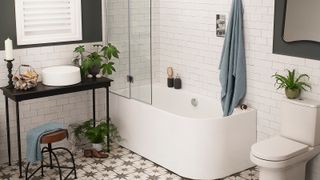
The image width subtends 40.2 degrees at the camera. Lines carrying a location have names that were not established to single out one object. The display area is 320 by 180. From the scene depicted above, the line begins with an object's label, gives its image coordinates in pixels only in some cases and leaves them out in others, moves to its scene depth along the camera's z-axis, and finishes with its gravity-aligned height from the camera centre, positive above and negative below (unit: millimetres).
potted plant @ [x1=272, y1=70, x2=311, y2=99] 4070 -585
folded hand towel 4164 -1143
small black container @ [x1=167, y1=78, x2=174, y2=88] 5508 -771
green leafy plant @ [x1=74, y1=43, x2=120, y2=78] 5023 -468
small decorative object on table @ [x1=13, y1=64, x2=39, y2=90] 4469 -615
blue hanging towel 4500 -445
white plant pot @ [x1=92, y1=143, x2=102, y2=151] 5185 -1490
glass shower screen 4754 -271
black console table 4362 -729
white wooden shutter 4719 -16
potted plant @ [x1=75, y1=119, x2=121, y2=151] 5141 -1312
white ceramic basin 4613 -598
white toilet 3779 -1114
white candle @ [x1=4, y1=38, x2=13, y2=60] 4391 -295
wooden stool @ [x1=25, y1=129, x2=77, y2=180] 4137 -1105
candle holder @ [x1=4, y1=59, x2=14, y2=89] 4484 -549
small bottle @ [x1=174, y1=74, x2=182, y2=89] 5439 -772
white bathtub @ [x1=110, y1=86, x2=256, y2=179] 4297 -1207
